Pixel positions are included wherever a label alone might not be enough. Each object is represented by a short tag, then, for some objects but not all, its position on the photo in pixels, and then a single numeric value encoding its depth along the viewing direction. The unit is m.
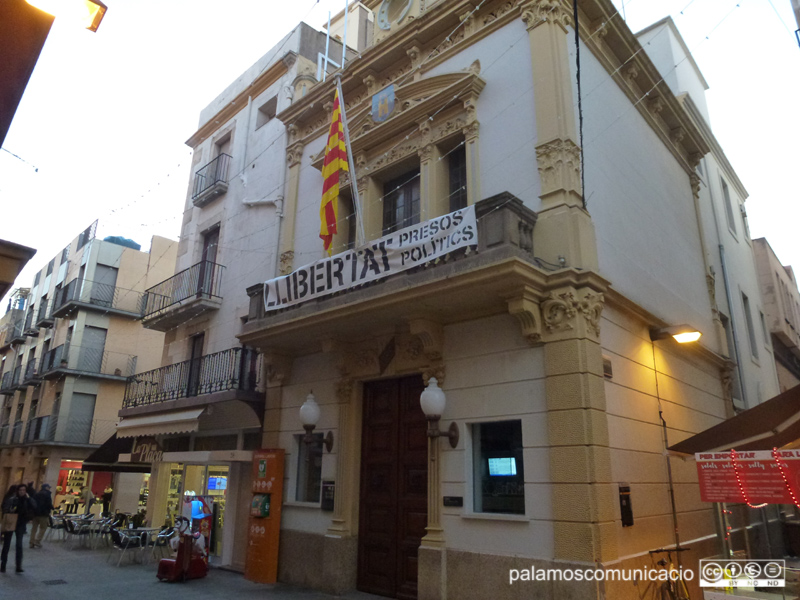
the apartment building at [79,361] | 25.23
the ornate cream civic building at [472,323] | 7.79
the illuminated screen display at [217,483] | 13.67
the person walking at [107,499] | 20.96
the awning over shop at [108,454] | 16.98
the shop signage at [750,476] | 6.08
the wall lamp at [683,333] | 9.05
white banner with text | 8.34
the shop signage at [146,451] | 15.37
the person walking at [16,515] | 11.28
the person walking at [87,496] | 23.59
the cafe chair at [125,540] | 12.92
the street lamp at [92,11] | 3.20
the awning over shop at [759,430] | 7.04
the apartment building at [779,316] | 19.52
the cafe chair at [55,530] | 16.69
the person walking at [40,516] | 14.65
